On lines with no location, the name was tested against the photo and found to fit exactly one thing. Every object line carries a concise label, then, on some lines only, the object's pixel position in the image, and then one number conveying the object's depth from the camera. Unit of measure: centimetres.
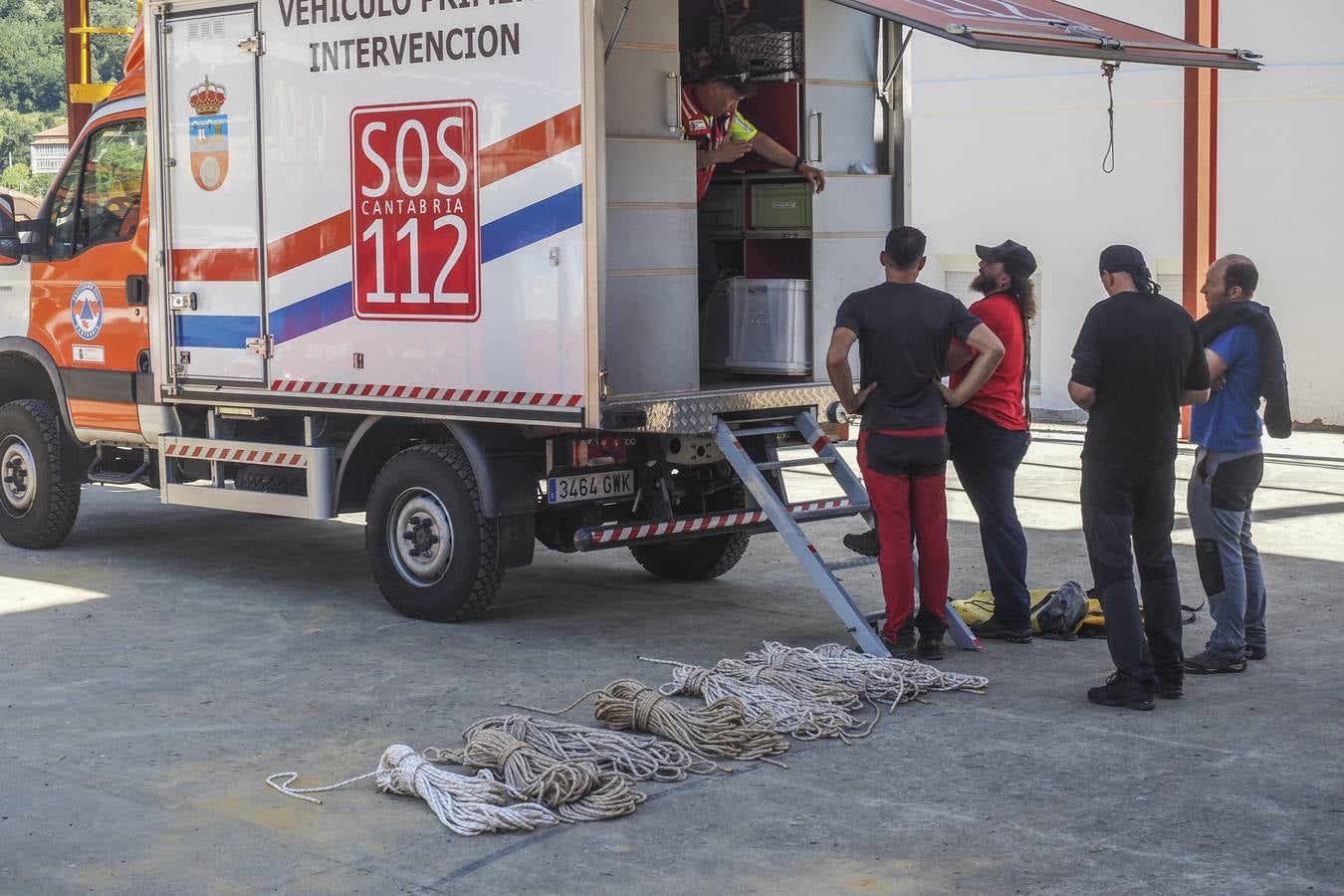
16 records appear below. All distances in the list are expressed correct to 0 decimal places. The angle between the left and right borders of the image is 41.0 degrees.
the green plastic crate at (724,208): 948
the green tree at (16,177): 7547
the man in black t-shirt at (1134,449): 685
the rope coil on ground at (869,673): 705
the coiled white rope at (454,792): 554
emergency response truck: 793
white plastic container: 906
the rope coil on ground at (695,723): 633
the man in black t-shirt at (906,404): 755
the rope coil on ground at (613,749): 609
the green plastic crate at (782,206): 911
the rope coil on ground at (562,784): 569
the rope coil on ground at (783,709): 656
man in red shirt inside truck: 872
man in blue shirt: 732
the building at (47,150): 7806
